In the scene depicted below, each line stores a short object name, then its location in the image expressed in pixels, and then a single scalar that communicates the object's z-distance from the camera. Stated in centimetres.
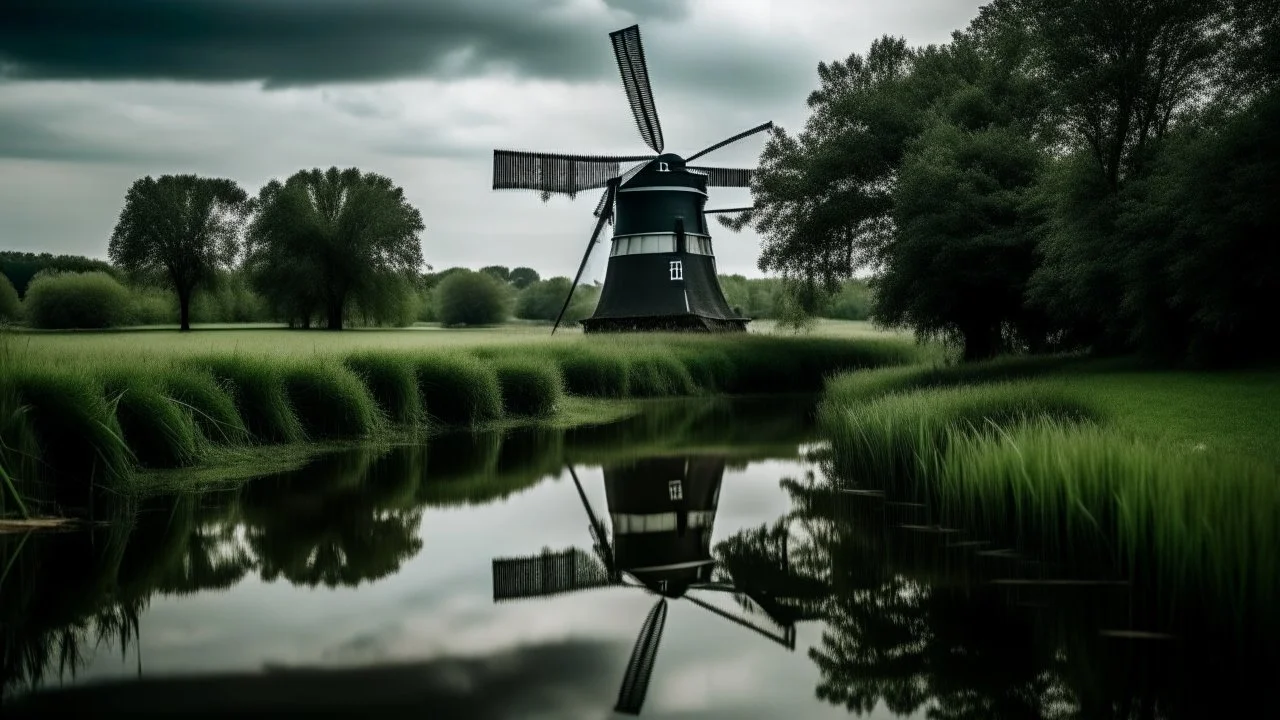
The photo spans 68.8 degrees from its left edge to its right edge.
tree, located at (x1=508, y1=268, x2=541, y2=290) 14450
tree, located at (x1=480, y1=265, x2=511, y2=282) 13312
